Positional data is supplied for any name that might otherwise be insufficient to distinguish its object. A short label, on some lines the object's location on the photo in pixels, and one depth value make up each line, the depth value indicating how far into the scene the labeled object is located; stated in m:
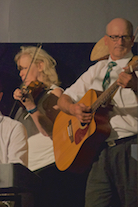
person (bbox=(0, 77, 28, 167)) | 11.77
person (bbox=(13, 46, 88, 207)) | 11.67
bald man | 11.54
